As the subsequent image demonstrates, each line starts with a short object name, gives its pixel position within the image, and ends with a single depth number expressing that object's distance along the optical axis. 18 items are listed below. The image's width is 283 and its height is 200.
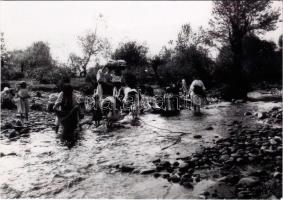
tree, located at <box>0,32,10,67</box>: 25.79
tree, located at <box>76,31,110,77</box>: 36.53
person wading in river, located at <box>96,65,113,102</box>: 13.92
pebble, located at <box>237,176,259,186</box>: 6.36
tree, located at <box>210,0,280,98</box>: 23.95
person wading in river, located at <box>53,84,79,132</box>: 11.03
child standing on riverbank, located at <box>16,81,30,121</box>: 14.89
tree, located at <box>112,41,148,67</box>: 38.16
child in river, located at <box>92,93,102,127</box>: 13.50
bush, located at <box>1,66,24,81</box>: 34.72
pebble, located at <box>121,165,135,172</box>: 7.92
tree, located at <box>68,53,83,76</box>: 37.71
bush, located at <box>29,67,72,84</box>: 35.98
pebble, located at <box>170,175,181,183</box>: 6.93
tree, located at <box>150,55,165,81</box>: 39.97
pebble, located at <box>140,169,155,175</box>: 7.65
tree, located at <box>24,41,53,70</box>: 47.27
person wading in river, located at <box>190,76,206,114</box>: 16.34
